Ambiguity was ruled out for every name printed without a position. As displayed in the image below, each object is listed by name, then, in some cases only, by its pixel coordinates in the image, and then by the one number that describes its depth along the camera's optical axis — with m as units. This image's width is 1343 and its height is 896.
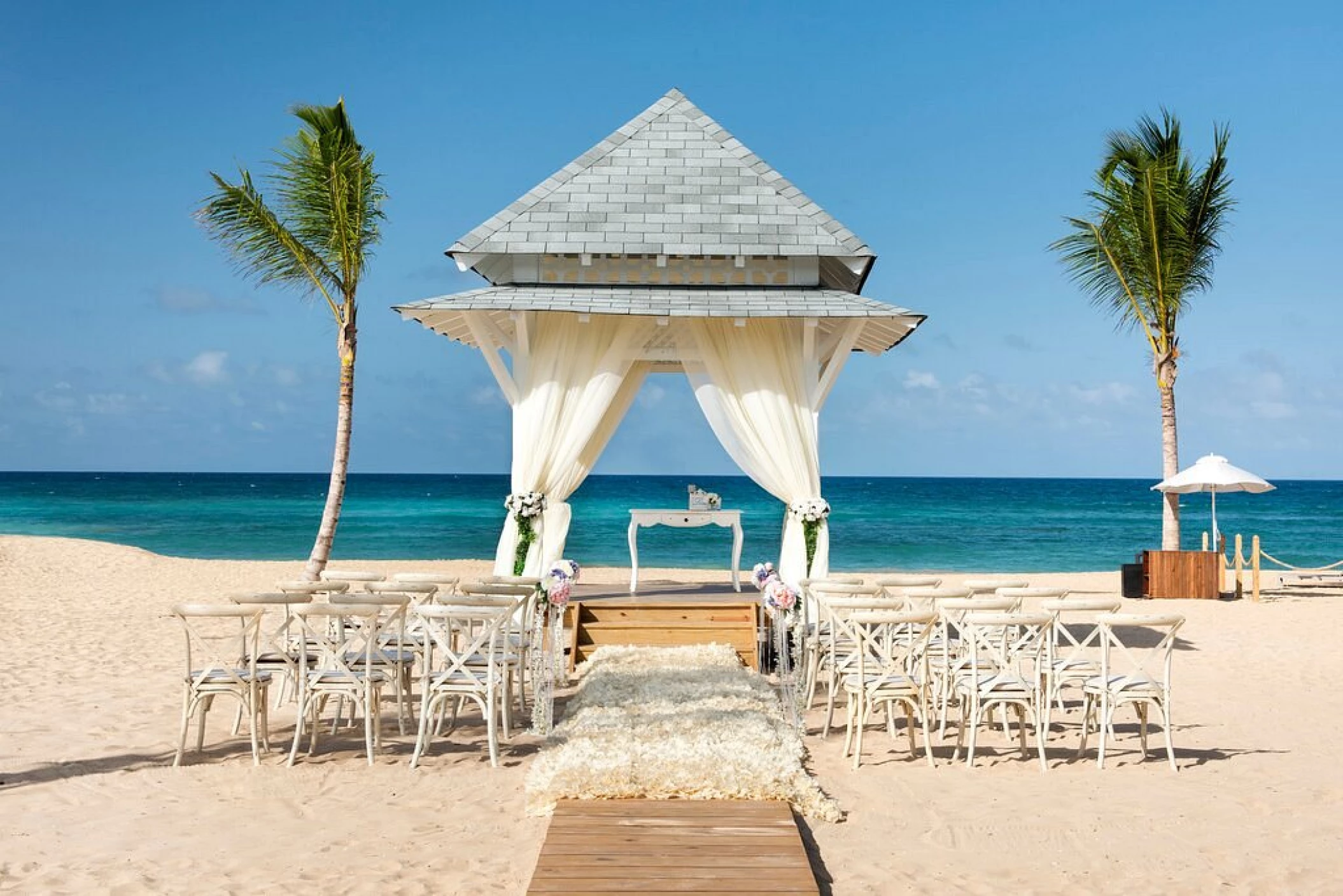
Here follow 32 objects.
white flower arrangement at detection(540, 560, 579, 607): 8.46
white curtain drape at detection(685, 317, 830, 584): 9.30
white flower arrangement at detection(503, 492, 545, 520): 9.24
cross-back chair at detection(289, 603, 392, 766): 5.81
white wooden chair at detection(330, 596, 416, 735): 6.11
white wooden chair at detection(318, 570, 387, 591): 7.58
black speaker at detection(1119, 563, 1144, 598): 15.22
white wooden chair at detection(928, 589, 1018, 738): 6.35
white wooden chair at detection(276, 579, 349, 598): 6.80
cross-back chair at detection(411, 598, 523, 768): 5.90
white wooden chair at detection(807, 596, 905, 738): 6.72
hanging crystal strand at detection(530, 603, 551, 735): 6.69
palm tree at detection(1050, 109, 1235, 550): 14.71
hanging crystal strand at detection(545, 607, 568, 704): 8.02
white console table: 11.39
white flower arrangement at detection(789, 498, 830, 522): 9.27
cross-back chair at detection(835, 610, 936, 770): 5.96
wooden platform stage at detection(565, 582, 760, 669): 9.11
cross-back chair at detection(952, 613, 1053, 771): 5.91
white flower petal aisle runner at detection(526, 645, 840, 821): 5.07
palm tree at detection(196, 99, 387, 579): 12.16
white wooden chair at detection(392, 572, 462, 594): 7.47
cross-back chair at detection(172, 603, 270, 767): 5.75
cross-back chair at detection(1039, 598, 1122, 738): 6.28
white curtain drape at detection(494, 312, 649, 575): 9.33
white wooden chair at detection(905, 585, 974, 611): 6.98
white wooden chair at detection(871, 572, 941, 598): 7.86
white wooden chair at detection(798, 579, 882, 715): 7.26
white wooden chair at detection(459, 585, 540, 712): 6.72
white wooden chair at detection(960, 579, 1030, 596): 7.61
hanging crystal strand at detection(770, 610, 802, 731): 6.80
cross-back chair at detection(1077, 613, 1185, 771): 5.89
